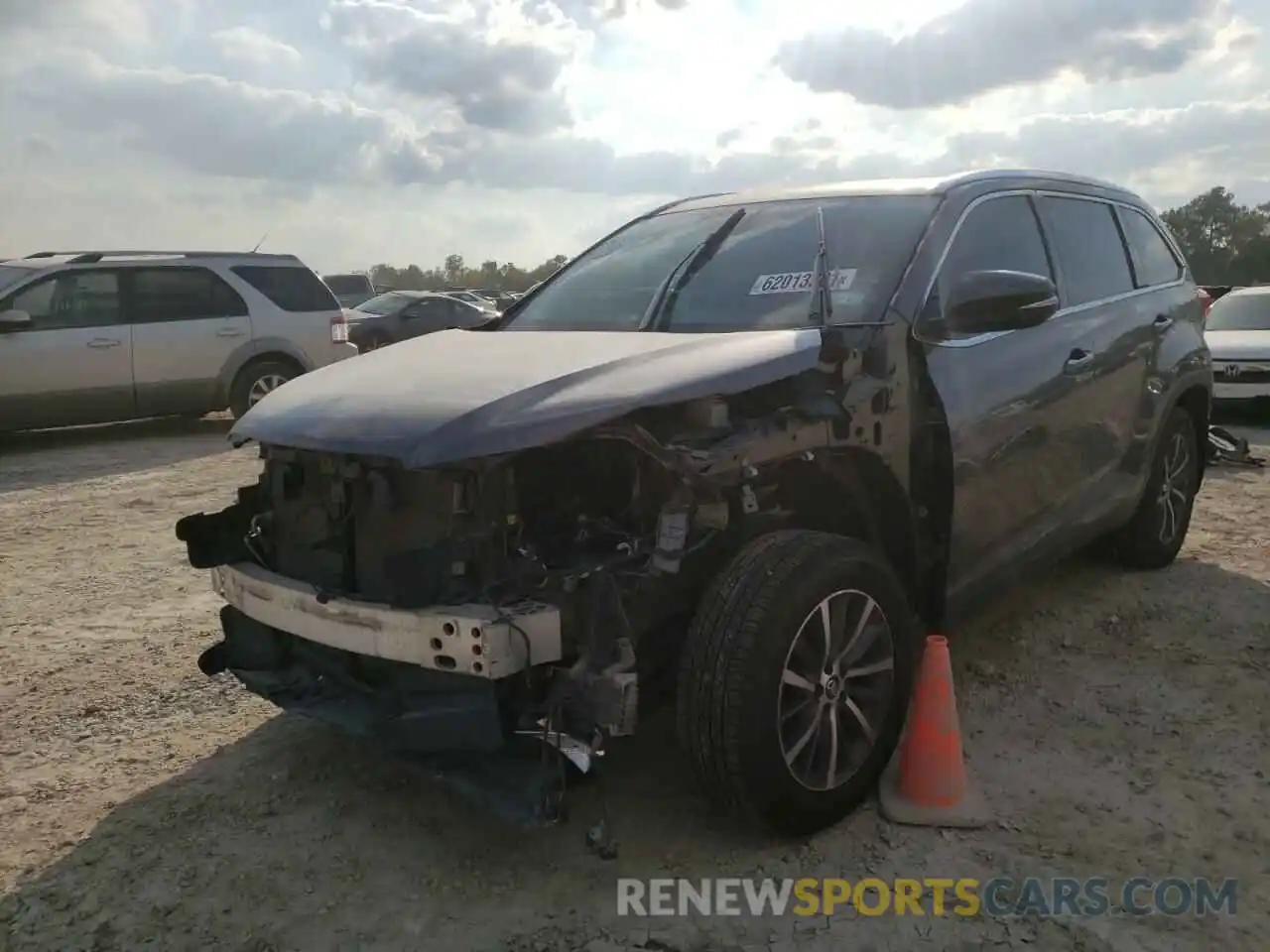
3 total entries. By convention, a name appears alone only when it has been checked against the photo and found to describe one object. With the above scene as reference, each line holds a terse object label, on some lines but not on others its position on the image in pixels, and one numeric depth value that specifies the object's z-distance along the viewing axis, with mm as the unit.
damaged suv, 2666
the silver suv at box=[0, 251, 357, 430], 9578
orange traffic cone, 3080
